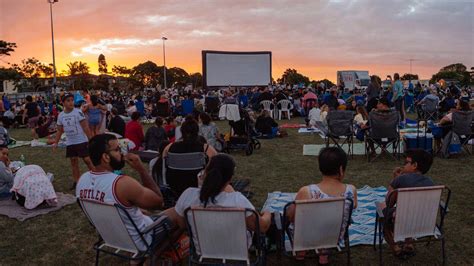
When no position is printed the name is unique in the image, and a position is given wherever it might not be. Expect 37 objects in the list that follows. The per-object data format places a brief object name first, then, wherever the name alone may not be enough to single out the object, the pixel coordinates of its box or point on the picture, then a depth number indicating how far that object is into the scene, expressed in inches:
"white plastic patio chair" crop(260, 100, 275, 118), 679.1
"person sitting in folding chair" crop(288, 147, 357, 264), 126.6
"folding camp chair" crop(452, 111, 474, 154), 312.2
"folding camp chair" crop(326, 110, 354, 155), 339.0
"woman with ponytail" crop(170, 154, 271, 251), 110.9
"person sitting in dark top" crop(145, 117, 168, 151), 319.6
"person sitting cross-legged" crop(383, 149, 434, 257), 134.5
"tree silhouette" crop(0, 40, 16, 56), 2102.6
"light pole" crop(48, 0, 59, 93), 1388.0
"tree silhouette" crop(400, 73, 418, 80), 2180.7
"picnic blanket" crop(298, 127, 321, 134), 510.6
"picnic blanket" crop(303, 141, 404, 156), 361.1
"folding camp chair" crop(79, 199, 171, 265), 113.2
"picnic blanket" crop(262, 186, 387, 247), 169.3
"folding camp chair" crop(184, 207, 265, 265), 107.2
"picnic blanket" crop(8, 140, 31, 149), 476.7
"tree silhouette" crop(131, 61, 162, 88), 2877.7
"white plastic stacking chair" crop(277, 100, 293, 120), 704.4
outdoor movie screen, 1122.7
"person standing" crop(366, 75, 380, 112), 464.4
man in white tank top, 114.7
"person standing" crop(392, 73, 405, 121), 500.7
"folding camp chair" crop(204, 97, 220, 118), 730.8
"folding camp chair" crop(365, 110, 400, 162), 306.0
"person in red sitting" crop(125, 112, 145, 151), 337.1
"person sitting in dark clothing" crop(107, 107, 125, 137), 390.6
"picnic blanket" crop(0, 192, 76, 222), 213.7
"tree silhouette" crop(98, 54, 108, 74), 3211.1
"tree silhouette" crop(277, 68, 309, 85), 2534.0
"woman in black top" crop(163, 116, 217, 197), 184.2
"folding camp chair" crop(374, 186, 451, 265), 123.5
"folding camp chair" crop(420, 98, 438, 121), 578.2
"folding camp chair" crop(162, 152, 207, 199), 182.2
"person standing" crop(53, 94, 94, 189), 244.4
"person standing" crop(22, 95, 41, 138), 618.5
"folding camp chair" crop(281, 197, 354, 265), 116.4
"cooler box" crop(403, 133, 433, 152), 318.2
